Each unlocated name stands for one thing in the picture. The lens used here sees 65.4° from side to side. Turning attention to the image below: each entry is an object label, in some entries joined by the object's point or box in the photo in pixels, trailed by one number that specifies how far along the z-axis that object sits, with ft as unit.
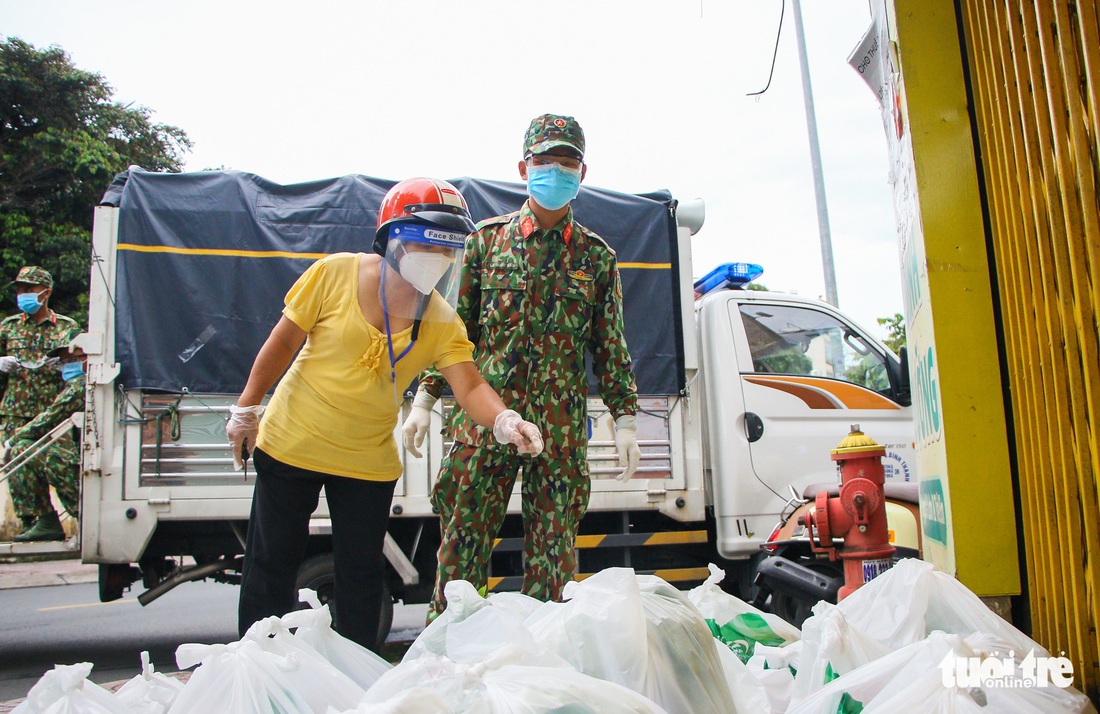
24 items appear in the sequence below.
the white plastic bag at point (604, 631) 5.57
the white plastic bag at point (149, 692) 5.95
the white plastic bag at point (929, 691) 4.74
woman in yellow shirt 8.29
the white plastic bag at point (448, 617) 6.12
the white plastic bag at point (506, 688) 4.42
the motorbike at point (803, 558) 12.34
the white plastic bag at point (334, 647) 6.42
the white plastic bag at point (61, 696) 5.32
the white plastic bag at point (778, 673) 7.12
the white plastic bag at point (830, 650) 5.91
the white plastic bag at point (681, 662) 5.68
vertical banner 7.82
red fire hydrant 10.44
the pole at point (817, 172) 36.96
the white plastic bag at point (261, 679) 5.34
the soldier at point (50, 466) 17.24
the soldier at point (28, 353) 19.48
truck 15.30
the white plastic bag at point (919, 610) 6.51
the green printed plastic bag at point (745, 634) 8.17
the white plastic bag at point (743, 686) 6.37
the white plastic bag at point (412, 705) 4.08
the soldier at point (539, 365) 9.34
